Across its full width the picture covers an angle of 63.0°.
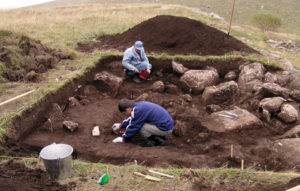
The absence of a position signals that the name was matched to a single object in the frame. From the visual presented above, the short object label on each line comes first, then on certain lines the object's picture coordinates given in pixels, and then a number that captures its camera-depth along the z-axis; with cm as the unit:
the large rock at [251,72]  711
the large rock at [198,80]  717
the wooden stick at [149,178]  340
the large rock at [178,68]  778
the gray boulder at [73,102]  632
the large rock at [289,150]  416
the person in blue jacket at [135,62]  746
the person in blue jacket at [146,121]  449
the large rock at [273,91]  621
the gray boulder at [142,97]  667
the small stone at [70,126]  512
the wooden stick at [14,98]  510
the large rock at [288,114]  543
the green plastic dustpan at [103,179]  338
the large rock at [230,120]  530
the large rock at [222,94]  653
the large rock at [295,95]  627
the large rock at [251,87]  663
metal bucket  330
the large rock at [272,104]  570
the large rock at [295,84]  697
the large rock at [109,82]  727
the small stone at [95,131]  509
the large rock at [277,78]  700
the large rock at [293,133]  489
